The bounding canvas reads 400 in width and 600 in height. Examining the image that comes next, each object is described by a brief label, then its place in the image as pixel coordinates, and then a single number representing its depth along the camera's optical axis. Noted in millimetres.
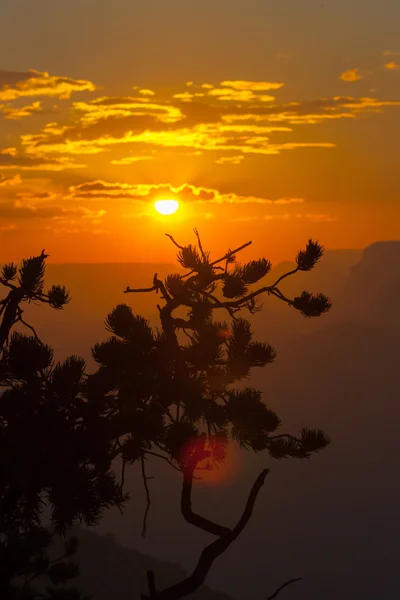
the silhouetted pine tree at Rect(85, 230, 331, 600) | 15742
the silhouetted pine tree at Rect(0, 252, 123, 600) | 15320
